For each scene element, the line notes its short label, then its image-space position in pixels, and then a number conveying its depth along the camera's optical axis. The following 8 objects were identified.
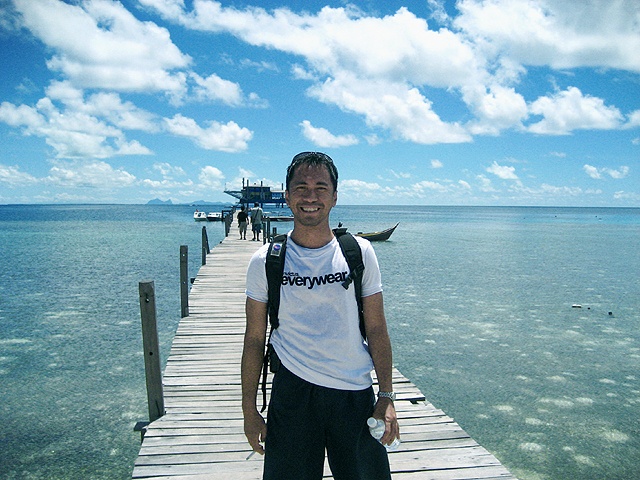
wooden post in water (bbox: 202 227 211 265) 19.59
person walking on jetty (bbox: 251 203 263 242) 29.17
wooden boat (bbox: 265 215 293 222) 70.04
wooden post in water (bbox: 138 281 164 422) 5.47
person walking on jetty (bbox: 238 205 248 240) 29.88
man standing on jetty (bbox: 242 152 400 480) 2.45
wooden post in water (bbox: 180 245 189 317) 10.74
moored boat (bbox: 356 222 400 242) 45.80
